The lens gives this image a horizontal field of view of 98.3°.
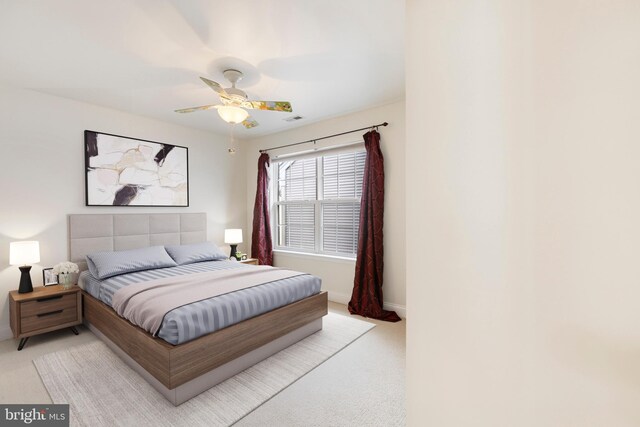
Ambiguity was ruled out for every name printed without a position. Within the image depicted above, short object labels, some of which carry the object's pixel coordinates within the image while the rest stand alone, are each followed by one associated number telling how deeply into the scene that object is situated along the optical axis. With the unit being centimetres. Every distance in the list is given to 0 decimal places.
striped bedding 192
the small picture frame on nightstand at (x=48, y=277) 298
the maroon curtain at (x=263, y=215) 464
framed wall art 334
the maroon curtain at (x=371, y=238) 343
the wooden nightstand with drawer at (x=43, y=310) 258
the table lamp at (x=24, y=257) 265
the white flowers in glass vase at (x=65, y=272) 290
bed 188
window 397
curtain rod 350
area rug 174
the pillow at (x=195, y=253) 366
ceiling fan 237
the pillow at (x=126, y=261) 296
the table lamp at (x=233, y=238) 439
